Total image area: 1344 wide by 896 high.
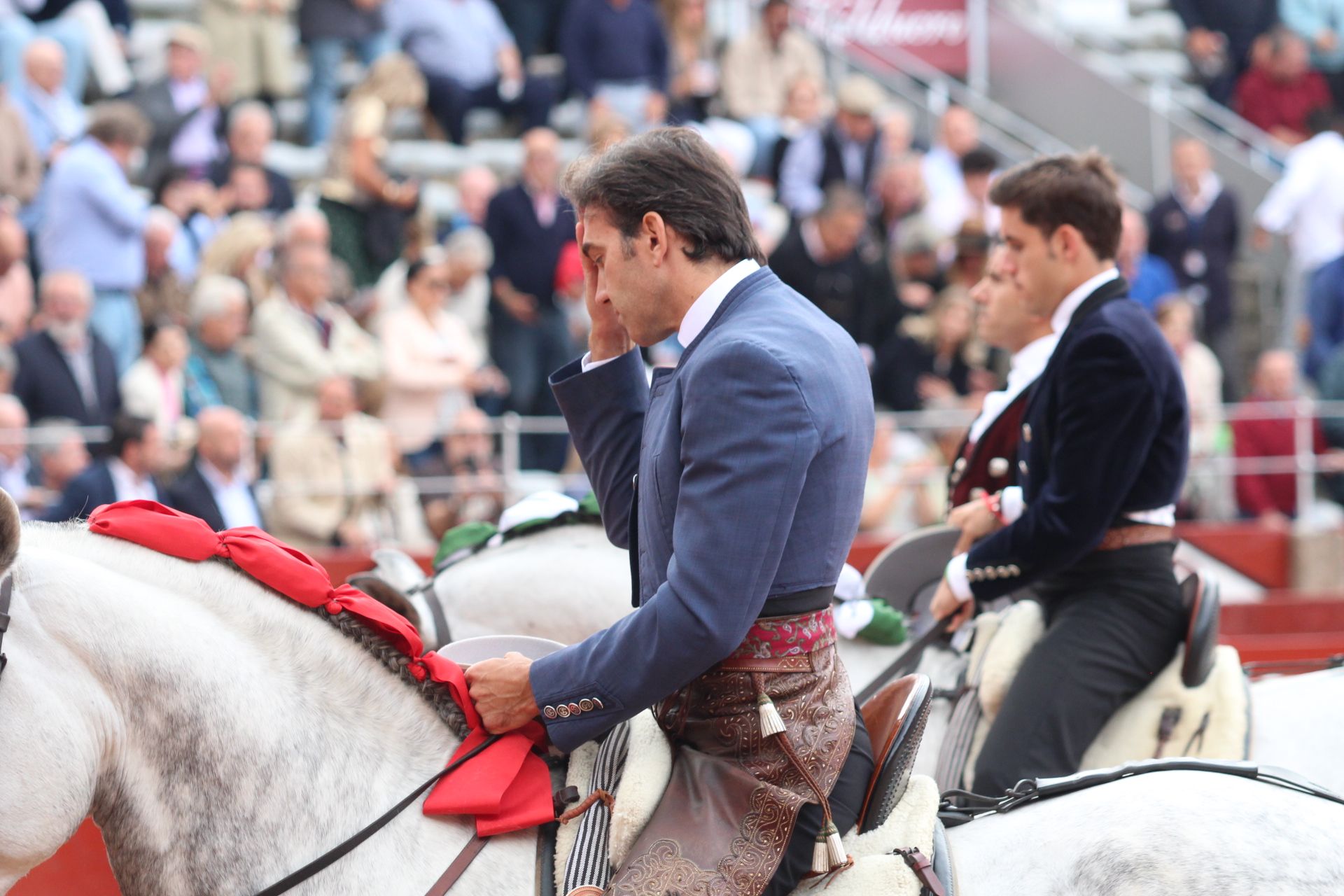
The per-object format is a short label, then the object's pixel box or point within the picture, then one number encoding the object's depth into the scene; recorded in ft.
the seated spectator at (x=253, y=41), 67.41
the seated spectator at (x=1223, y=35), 90.58
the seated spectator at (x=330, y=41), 68.54
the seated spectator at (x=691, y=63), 71.46
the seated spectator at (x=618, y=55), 71.05
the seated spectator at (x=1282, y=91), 85.10
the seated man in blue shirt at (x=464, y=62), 70.28
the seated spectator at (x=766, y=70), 73.31
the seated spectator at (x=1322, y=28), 89.10
